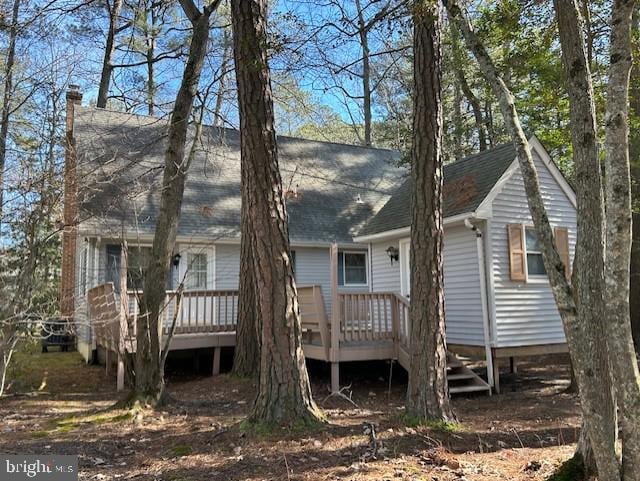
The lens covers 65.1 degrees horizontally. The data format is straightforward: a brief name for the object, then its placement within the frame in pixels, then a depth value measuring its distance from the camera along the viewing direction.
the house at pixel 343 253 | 9.02
